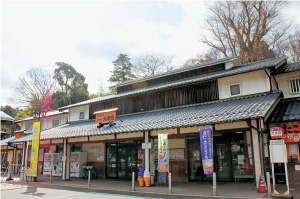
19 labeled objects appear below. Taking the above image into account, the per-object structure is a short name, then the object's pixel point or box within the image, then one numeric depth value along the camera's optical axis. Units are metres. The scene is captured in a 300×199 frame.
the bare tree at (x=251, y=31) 25.59
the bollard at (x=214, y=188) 8.57
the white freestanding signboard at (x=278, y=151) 8.08
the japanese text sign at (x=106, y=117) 14.52
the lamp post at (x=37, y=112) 16.68
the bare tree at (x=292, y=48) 26.05
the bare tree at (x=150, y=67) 37.41
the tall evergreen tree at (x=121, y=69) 43.48
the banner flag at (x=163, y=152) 10.99
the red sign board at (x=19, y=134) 19.84
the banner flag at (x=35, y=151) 14.92
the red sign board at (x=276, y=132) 8.39
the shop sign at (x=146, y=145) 11.99
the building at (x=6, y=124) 35.00
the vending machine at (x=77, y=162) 17.25
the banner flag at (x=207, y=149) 9.30
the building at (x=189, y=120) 10.34
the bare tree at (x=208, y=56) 29.98
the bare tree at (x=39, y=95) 38.91
